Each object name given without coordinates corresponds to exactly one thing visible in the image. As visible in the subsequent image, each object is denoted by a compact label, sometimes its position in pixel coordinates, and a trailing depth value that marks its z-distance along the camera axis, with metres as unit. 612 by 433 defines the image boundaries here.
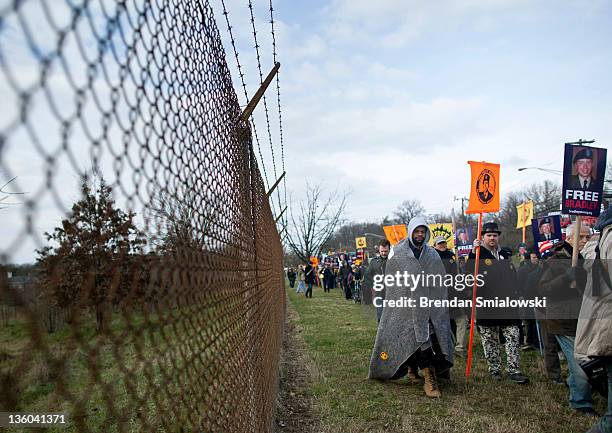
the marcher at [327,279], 27.31
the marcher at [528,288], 6.26
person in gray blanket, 5.16
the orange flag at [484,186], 6.40
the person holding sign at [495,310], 5.46
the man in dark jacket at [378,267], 8.80
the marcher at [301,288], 27.11
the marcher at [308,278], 22.42
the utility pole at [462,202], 48.51
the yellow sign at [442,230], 15.82
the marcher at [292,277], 35.66
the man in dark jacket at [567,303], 4.29
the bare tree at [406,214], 74.38
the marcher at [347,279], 20.83
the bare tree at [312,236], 34.82
